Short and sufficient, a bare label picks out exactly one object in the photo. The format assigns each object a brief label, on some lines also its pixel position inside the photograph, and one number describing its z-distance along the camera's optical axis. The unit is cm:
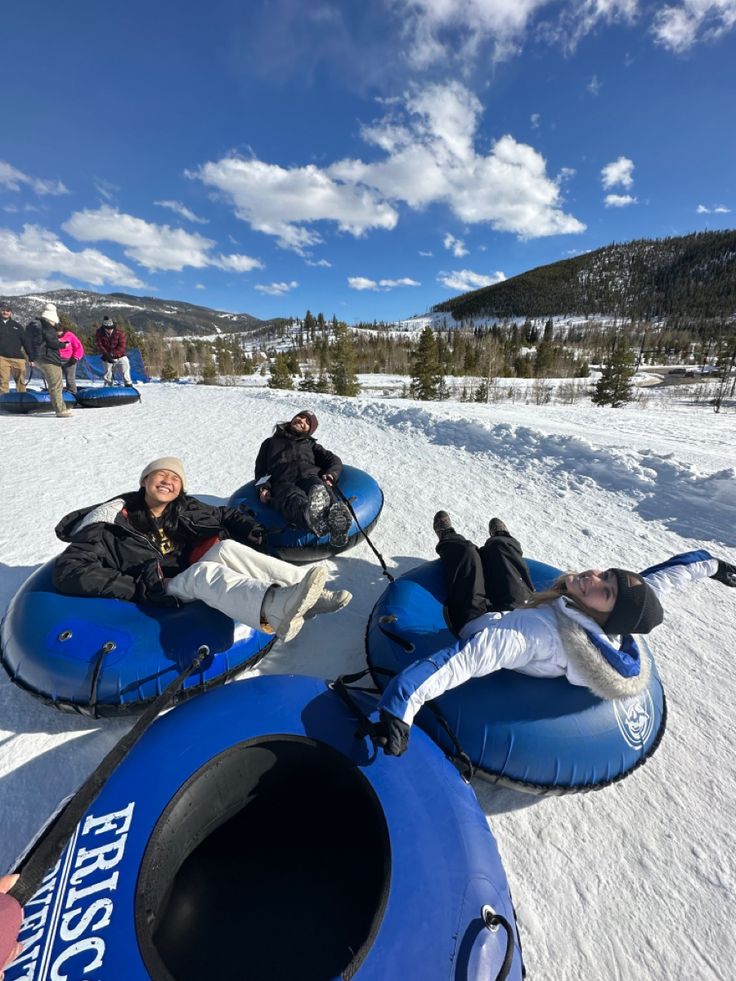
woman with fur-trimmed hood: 173
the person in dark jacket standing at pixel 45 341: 761
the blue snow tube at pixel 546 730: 176
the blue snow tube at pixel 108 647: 204
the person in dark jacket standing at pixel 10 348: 863
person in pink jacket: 796
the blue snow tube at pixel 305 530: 350
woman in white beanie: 230
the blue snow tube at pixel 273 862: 107
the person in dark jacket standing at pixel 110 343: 1089
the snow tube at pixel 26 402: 886
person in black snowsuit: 349
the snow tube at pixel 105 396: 970
